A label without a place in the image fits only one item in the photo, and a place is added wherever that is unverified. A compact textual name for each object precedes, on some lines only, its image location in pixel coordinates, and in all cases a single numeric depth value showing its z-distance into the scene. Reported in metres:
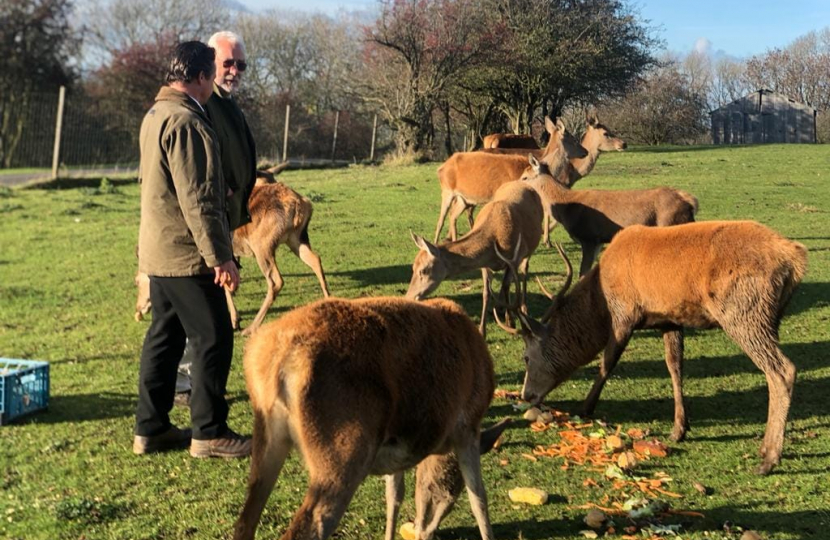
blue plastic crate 5.48
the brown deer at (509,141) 20.95
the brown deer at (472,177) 12.33
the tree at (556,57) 30.56
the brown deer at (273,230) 8.46
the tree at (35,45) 27.77
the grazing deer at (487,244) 8.21
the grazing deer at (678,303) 5.21
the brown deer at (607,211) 9.79
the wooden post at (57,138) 19.86
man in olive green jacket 4.49
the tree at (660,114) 40.78
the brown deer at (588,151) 13.17
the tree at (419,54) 28.73
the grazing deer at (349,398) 2.91
